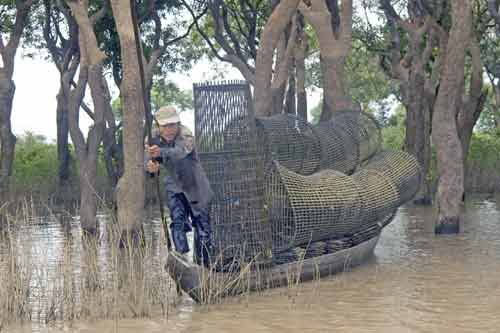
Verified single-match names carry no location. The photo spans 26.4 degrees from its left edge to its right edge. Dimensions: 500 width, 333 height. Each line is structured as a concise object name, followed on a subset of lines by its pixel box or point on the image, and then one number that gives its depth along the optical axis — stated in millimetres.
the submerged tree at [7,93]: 20197
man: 10250
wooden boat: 9797
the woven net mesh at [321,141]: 13086
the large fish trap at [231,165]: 10398
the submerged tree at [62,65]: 23984
